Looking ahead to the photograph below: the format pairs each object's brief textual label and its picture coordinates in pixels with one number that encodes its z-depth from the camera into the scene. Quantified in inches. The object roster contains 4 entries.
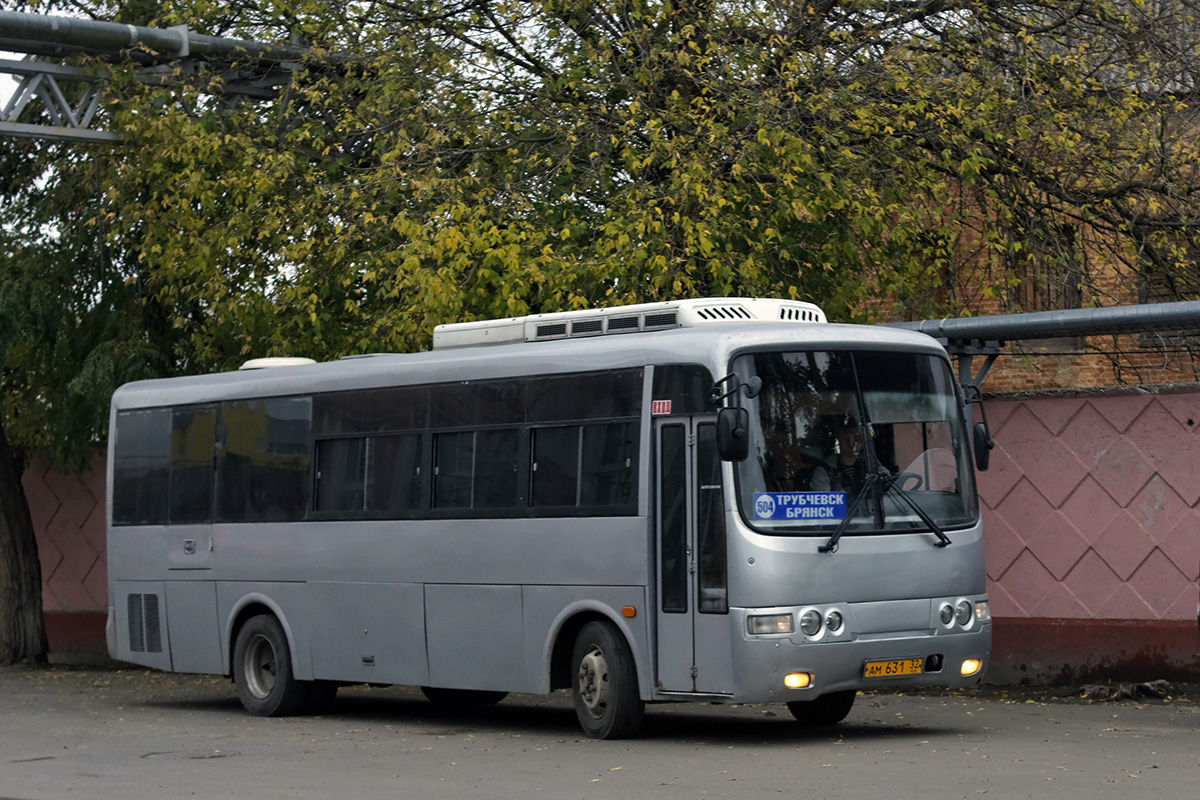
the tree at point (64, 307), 832.3
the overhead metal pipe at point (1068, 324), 595.8
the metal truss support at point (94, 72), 736.3
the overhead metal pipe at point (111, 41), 720.3
